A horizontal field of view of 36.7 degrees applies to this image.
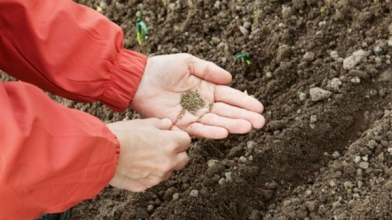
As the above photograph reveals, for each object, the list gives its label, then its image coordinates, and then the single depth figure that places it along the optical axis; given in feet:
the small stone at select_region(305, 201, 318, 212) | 6.38
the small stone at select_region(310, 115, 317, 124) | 6.90
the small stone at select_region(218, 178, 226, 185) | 6.75
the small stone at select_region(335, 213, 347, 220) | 6.16
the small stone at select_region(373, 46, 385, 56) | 7.13
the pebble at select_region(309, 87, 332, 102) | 7.01
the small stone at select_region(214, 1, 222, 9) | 8.13
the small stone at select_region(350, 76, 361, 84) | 7.02
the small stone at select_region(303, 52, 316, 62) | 7.38
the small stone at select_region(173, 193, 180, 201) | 6.81
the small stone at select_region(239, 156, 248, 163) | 6.84
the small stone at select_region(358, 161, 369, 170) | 6.50
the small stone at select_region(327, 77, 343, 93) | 7.04
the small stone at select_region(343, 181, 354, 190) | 6.45
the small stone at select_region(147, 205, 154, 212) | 6.88
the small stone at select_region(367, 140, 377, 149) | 6.55
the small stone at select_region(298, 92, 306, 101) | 7.16
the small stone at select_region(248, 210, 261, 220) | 6.60
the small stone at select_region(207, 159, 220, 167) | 6.90
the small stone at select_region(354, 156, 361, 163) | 6.56
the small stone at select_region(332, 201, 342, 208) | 6.33
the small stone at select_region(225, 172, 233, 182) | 6.75
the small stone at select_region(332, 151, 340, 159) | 6.85
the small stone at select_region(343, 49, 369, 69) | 7.13
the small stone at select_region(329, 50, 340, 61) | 7.32
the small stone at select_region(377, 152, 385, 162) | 6.49
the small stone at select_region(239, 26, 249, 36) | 7.79
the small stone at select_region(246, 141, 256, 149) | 6.93
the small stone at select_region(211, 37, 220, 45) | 7.93
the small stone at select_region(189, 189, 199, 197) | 6.72
